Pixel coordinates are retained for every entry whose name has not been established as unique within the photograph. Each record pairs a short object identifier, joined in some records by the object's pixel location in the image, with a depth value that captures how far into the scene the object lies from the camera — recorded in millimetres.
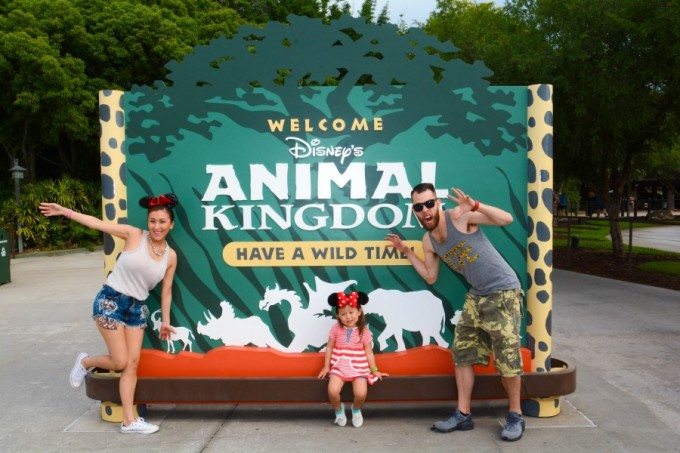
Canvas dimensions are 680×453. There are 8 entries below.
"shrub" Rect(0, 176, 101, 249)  21719
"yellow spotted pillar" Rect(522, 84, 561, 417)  4699
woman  4449
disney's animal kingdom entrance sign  4773
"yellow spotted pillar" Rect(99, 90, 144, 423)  4781
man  4320
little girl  4543
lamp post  21131
